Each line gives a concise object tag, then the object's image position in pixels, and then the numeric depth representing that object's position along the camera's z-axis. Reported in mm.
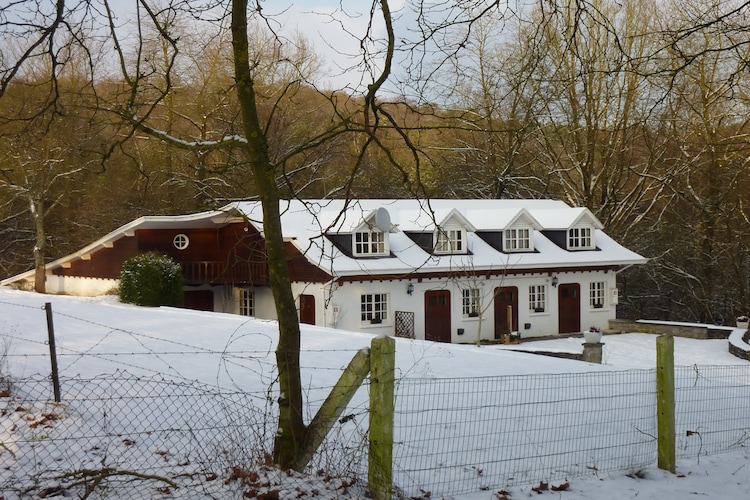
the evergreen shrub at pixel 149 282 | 27344
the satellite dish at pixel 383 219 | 27828
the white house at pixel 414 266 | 28312
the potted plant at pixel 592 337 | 20222
